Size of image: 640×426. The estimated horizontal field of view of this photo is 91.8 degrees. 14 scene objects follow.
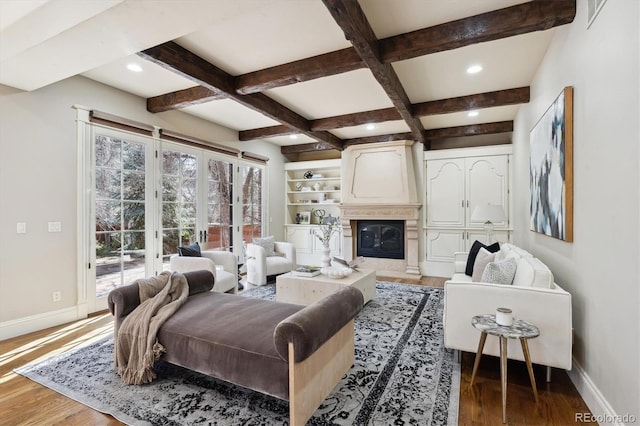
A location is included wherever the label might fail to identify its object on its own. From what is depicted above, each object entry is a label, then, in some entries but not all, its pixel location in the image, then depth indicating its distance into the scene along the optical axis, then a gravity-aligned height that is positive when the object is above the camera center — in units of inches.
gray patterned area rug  68.2 -45.1
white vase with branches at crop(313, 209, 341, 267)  166.5 -9.6
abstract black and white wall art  84.7 +12.8
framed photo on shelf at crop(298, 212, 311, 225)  275.7 -5.7
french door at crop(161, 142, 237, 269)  169.8 +7.7
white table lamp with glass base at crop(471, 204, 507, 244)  152.7 -1.7
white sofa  76.7 -26.2
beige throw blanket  79.9 -31.6
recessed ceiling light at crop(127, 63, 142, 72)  120.9 +57.5
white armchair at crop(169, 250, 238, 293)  139.7 -25.5
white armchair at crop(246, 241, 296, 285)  185.6 -32.5
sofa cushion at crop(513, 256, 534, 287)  84.6 -18.2
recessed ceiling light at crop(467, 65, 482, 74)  124.4 +58.0
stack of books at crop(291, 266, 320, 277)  143.6 -28.4
